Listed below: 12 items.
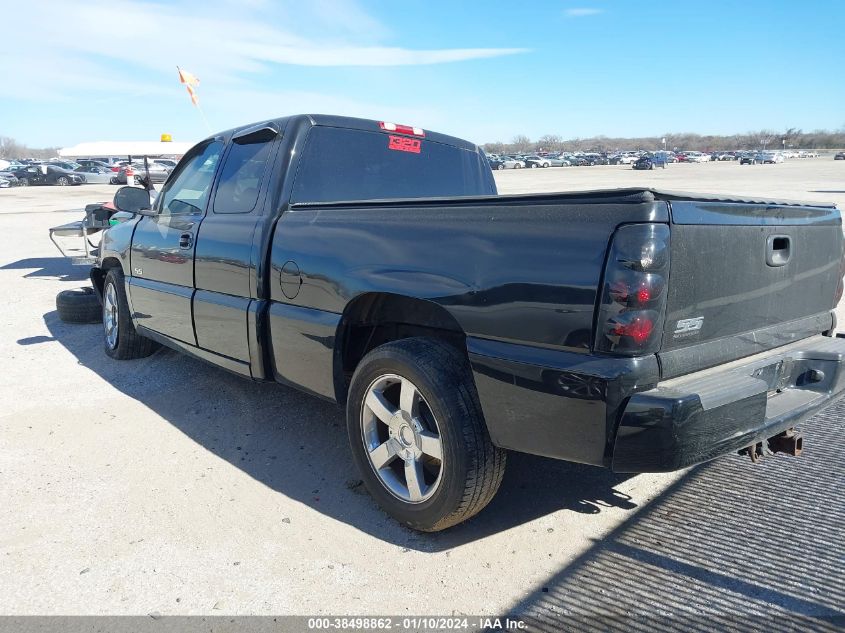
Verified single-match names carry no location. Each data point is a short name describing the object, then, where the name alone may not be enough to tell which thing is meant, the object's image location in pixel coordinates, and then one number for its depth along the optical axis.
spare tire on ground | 7.03
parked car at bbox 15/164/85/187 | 42.94
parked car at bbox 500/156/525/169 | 71.56
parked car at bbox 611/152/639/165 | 78.37
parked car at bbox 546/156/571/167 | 76.19
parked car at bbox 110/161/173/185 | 24.19
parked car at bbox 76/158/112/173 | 46.21
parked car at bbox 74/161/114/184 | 44.91
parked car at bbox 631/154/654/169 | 59.53
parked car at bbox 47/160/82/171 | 45.61
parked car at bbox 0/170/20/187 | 43.12
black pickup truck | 2.26
